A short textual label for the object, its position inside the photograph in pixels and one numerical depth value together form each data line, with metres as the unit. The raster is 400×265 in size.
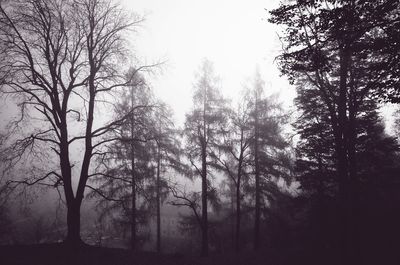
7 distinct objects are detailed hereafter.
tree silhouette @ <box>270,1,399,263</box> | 6.07
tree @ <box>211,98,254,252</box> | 16.08
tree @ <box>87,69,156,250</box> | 11.09
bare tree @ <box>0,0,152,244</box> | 9.70
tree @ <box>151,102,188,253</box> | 17.52
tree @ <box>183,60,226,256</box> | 15.90
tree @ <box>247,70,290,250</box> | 17.02
